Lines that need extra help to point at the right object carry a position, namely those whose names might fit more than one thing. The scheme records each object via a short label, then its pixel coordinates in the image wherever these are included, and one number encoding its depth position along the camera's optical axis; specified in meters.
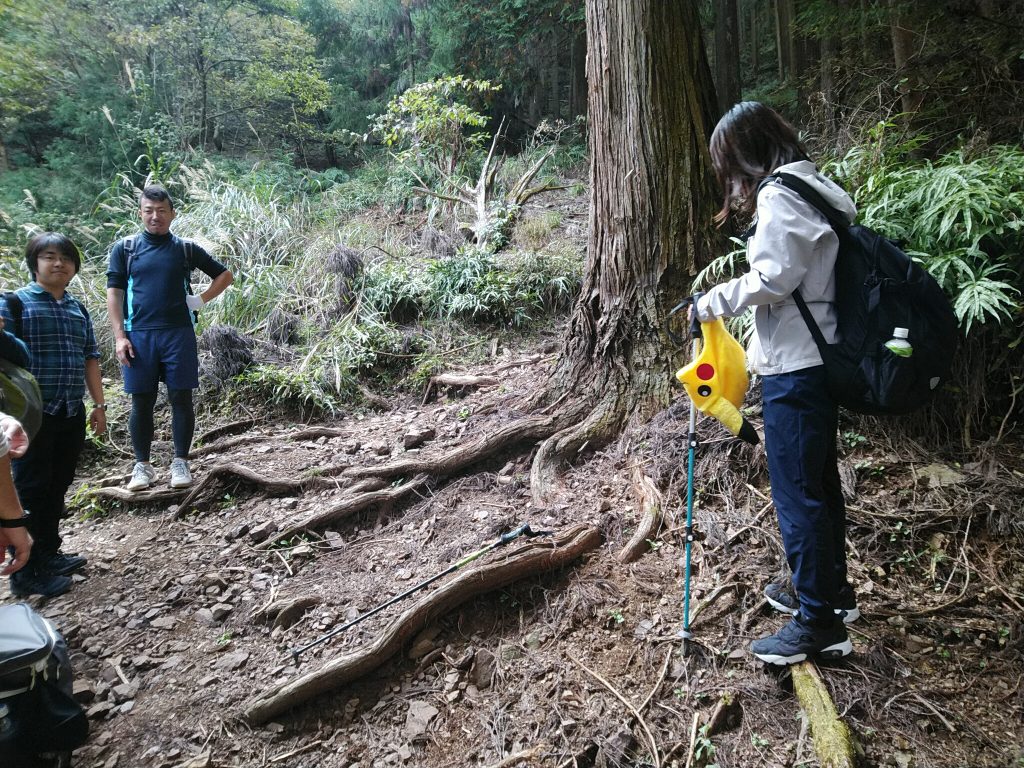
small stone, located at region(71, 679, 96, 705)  2.44
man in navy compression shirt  3.86
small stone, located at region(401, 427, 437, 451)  4.26
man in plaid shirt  3.14
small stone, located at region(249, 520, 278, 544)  3.50
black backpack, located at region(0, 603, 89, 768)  1.83
